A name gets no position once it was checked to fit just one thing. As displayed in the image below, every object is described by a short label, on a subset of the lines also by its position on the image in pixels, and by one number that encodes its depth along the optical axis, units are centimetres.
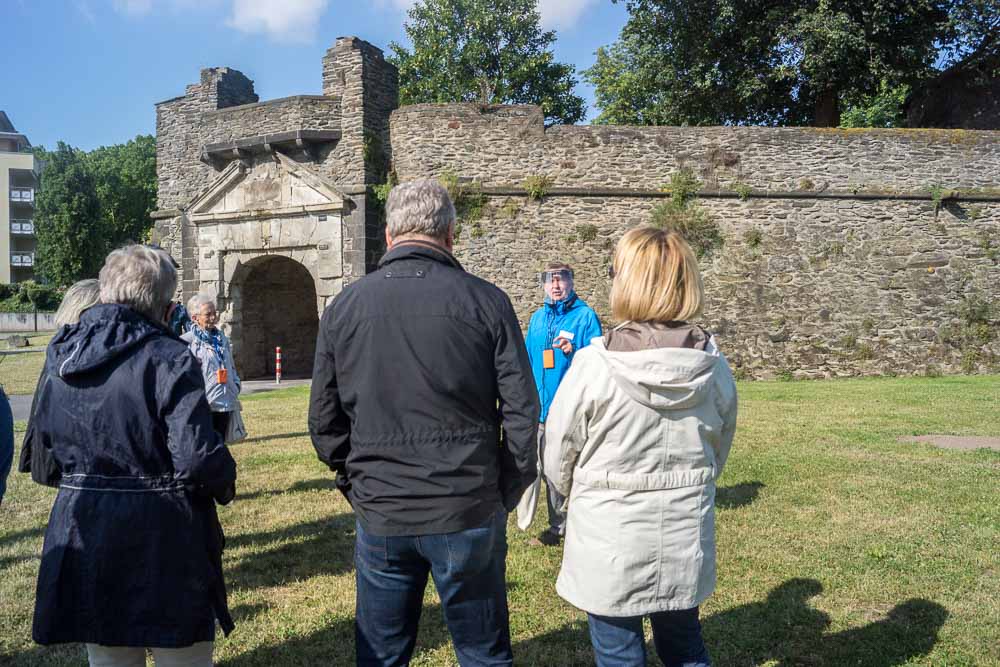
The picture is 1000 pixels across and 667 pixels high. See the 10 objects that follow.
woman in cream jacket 219
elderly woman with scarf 548
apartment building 5706
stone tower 1412
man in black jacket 217
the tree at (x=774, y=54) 1747
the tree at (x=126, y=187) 4762
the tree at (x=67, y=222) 4394
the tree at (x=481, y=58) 3394
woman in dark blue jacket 223
